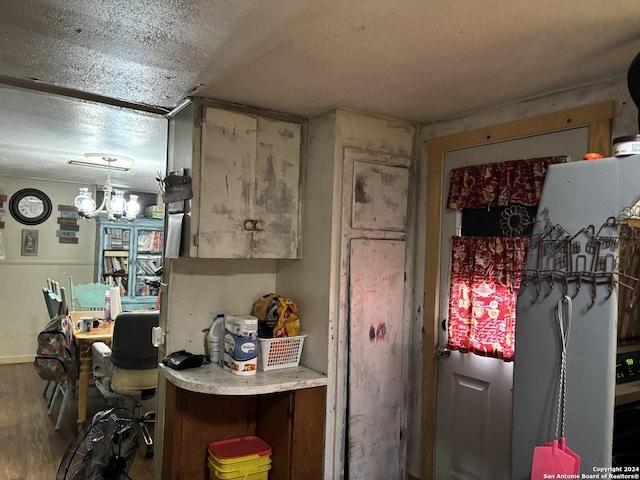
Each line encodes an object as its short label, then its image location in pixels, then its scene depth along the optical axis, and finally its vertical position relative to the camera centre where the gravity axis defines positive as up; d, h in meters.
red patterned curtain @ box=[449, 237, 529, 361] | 2.30 -0.19
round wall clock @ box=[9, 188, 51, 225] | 5.95 +0.38
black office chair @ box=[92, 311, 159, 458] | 3.49 -0.87
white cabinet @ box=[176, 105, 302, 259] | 2.44 +0.31
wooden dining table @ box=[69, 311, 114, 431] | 3.83 -0.93
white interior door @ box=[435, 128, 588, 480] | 2.29 -0.70
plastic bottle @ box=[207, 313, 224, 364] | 2.66 -0.54
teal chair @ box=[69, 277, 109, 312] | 5.21 -0.63
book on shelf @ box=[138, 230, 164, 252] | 6.43 +0.01
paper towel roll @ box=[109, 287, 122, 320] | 4.60 -0.60
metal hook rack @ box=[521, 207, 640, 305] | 1.42 +0.00
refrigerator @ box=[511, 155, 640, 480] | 1.40 -0.17
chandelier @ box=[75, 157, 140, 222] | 4.62 +0.35
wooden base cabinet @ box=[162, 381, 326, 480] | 2.47 -0.99
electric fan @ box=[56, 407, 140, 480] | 1.92 -0.86
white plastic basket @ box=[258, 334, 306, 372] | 2.56 -0.57
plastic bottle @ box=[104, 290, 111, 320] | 4.62 -0.65
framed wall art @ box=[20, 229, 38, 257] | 6.00 -0.08
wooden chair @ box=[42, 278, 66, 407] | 4.36 -0.63
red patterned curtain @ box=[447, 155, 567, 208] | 2.24 +0.35
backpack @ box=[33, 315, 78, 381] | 3.76 -0.89
